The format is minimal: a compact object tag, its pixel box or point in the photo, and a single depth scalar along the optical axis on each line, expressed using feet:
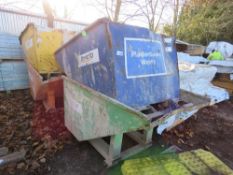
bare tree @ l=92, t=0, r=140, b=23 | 27.12
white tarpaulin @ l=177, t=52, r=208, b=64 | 16.12
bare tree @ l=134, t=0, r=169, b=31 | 31.45
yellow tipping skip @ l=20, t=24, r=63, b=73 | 9.64
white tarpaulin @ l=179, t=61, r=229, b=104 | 11.64
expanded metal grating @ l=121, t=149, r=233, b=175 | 6.07
